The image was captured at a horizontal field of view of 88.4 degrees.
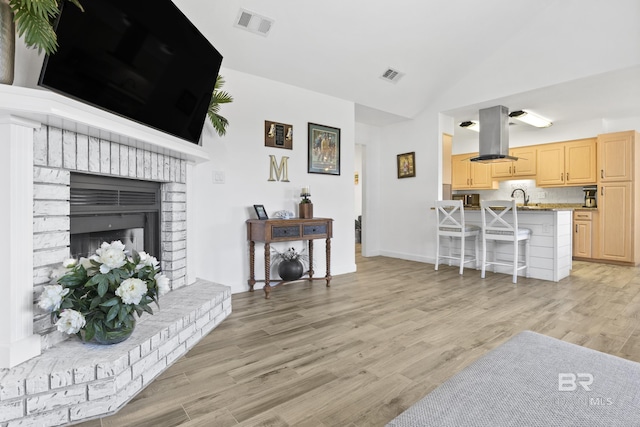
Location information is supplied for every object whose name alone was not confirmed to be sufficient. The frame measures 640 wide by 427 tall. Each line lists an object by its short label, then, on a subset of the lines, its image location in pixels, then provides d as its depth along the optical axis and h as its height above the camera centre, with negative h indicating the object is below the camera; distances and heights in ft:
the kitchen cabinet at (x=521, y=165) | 20.61 +3.04
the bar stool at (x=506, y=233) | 12.88 -0.84
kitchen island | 13.10 -1.24
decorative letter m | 12.31 +1.64
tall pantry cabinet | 16.85 +0.77
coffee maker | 18.81 +0.89
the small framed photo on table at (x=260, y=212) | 11.51 +0.02
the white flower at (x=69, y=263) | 5.26 -0.80
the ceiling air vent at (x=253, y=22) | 9.89 +5.90
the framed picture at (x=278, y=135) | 12.18 +2.94
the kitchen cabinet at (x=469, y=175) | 23.03 +2.75
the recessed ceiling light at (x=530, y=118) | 16.80 +5.04
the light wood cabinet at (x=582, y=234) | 18.25 -1.22
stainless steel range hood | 15.96 +3.86
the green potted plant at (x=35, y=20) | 4.30 +2.58
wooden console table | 10.74 -0.68
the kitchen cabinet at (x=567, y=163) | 18.39 +2.86
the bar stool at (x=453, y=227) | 14.46 -0.67
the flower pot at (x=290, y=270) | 11.65 -2.03
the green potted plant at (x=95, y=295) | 4.92 -1.28
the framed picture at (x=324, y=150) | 13.42 +2.64
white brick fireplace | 4.45 -0.94
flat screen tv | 5.23 +2.90
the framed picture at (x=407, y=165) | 17.99 +2.66
